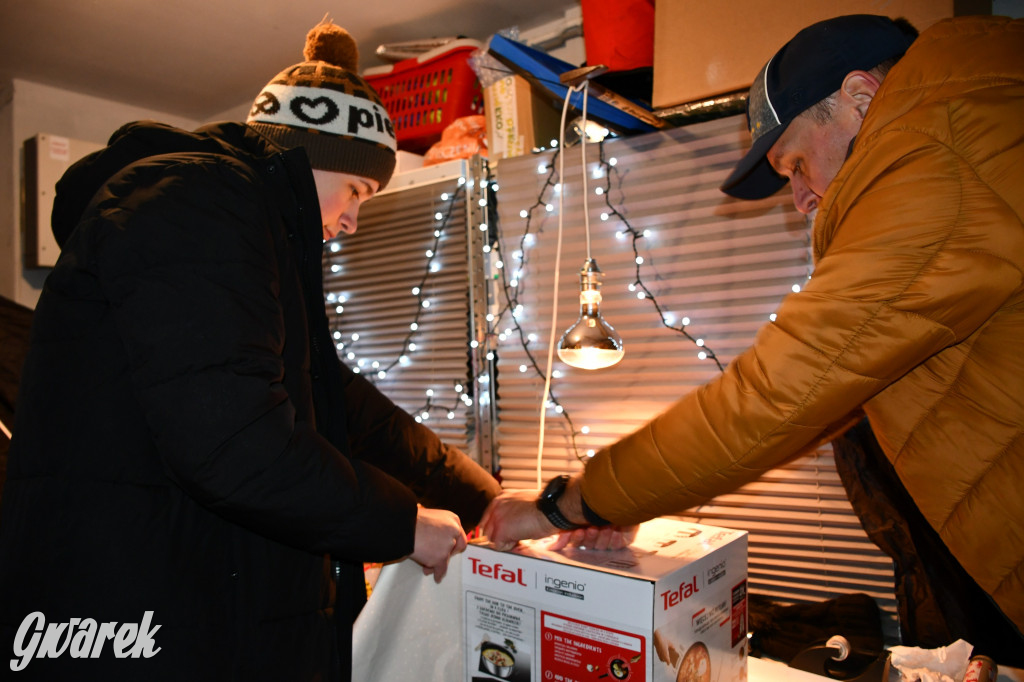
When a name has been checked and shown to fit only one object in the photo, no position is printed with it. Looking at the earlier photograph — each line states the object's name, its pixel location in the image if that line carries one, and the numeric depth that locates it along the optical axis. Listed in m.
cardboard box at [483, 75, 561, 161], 2.42
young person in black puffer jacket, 0.93
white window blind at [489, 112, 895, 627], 1.93
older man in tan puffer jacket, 0.85
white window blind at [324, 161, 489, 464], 2.57
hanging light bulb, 1.70
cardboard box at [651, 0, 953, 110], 1.70
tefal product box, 0.98
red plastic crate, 2.65
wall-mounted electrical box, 3.21
